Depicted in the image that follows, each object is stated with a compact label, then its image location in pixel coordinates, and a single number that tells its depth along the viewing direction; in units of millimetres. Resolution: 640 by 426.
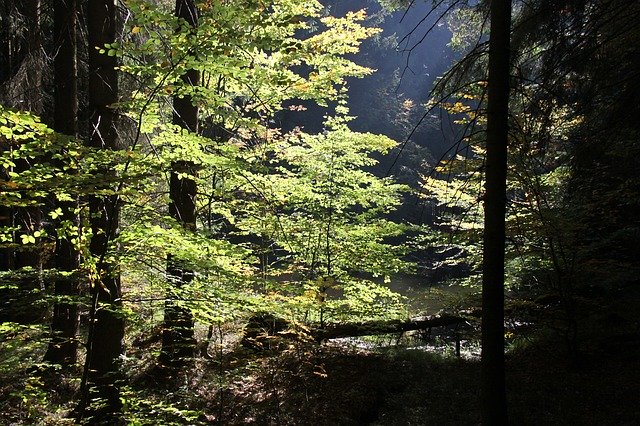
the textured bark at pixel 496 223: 4039
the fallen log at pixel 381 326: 8719
